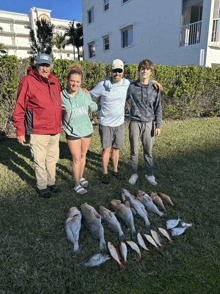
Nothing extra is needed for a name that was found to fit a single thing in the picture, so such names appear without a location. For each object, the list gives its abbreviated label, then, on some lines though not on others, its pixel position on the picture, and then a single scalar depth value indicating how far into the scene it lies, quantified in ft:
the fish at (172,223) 8.46
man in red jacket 9.12
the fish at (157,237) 7.48
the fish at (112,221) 7.87
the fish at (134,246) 7.14
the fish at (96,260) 6.73
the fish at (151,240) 7.43
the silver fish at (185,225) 8.39
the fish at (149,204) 9.30
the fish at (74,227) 7.46
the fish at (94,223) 7.64
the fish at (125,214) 8.30
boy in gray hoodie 11.02
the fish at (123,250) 6.86
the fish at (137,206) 8.57
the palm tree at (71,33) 98.23
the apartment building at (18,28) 151.09
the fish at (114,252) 6.78
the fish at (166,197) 10.03
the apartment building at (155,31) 36.37
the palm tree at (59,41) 115.41
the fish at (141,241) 7.39
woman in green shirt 9.74
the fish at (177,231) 8.04
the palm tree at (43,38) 91.61
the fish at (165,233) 7.83
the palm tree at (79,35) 98.96
